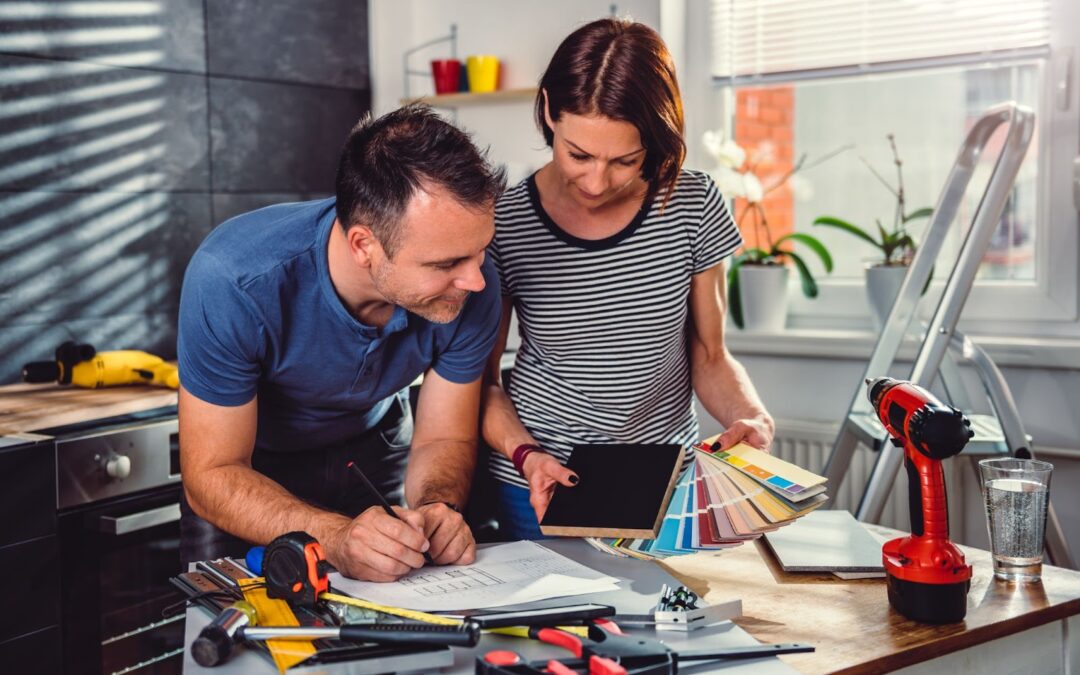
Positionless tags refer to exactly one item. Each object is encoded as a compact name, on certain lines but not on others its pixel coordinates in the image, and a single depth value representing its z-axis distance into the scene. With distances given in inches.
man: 56.0
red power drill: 45.1
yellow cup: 126.6
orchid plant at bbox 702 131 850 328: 111.3
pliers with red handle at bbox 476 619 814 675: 38.5
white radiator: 102.3
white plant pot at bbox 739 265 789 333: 114.3
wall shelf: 123.3
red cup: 129.2
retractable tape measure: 45.6
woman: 68.7
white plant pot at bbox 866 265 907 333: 106.1
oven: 84.2
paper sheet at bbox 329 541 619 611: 47.4
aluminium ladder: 84.5
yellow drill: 100.7
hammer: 40.4
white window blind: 102.6
